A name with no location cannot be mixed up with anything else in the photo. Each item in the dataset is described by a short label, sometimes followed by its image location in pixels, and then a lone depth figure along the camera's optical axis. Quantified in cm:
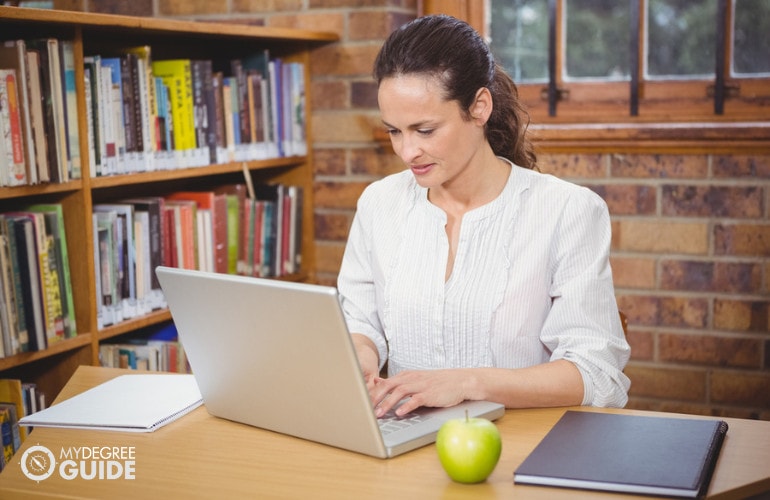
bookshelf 212
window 259
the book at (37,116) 204
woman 165
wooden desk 117
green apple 115
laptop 118
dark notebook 112
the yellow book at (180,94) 255
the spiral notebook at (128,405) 143
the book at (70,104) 214
